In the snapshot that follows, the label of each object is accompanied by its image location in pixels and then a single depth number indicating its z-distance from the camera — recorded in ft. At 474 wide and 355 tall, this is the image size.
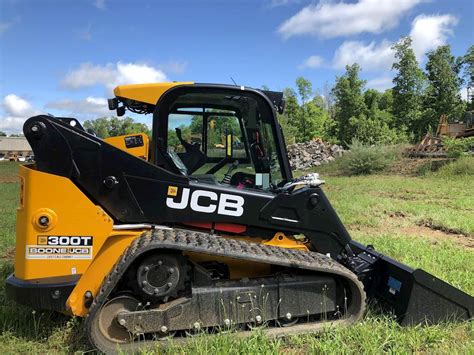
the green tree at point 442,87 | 122.11
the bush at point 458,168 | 55.01
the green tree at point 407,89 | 111.45
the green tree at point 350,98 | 134.92
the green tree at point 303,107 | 145.79
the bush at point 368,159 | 68.28
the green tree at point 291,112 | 144.79
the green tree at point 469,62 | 134.82
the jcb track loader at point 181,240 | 11.07
